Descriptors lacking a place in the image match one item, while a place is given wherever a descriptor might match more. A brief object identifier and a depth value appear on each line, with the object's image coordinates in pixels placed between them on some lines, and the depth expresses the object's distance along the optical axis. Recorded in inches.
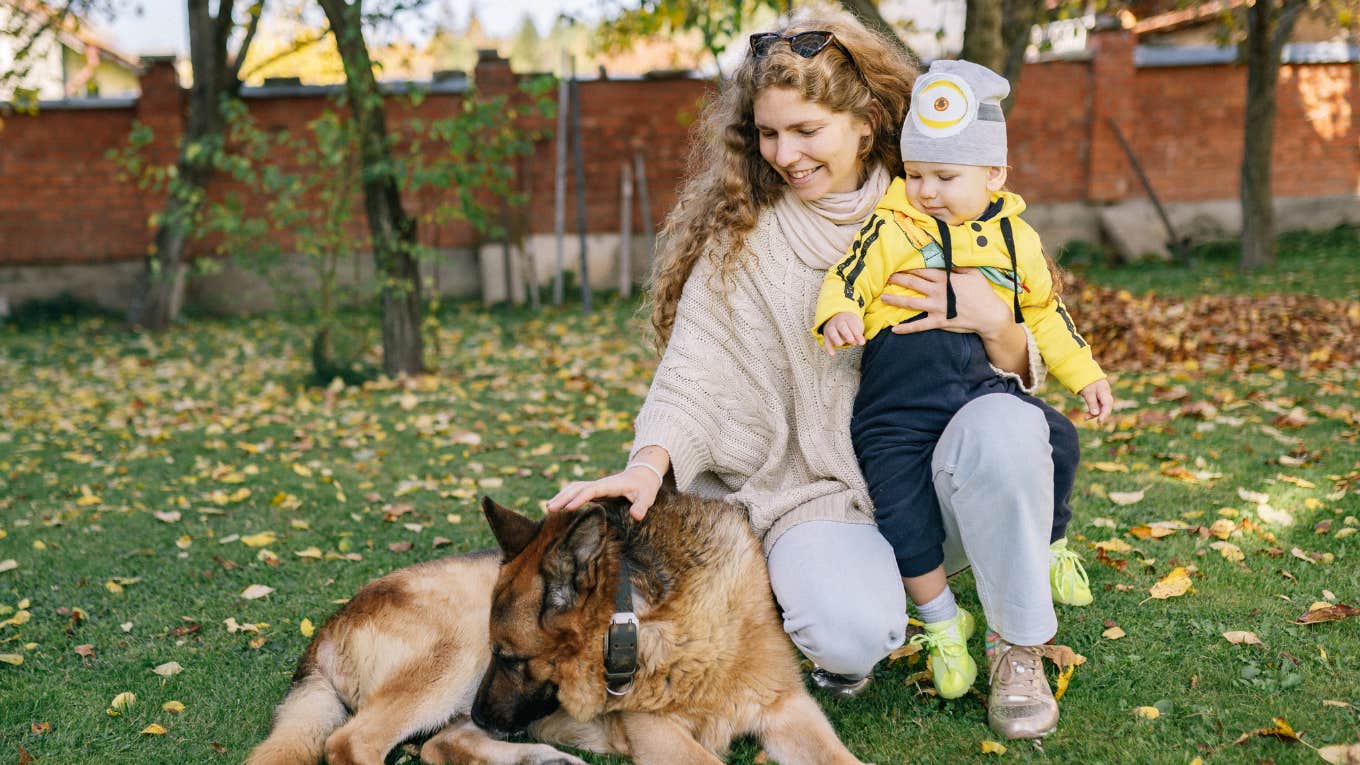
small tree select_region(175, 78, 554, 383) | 328.5
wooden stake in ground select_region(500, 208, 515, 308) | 555.8
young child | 107.0
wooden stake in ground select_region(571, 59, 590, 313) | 538.8
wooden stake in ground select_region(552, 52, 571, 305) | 551.2
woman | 103.6
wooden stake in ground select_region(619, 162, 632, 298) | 568.4
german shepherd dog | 99.2
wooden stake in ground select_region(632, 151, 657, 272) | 559.0
